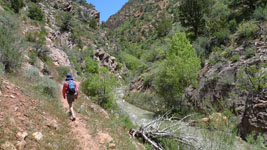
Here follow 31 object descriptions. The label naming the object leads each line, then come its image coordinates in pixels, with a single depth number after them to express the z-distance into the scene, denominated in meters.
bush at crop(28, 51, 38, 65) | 9.88
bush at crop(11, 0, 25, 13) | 19.50
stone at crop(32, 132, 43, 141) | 3.62
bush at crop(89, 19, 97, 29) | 42.25
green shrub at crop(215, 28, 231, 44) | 16.89
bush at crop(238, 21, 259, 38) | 13.09
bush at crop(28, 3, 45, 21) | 20.94
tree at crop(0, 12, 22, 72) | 6.53
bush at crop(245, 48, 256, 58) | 11.45
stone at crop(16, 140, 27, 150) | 3.01
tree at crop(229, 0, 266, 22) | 18.06
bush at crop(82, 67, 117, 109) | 12.10
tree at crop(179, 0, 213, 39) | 22.38
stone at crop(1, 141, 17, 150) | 2.75
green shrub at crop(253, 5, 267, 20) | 14.25
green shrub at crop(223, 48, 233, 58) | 13.68
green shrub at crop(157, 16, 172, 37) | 43.97
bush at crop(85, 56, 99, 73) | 24.97
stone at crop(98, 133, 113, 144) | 5.29
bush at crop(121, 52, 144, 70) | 47.90
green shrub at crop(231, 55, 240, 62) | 12.11
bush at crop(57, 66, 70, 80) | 12.21
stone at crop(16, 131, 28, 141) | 3.24
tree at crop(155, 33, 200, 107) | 14.79
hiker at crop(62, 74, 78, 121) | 5.58
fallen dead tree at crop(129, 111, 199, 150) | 6.47
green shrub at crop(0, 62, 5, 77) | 5.42
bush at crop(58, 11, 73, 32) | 28.53
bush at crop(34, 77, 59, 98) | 6.80
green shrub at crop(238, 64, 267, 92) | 8.20
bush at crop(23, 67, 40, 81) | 7.28
